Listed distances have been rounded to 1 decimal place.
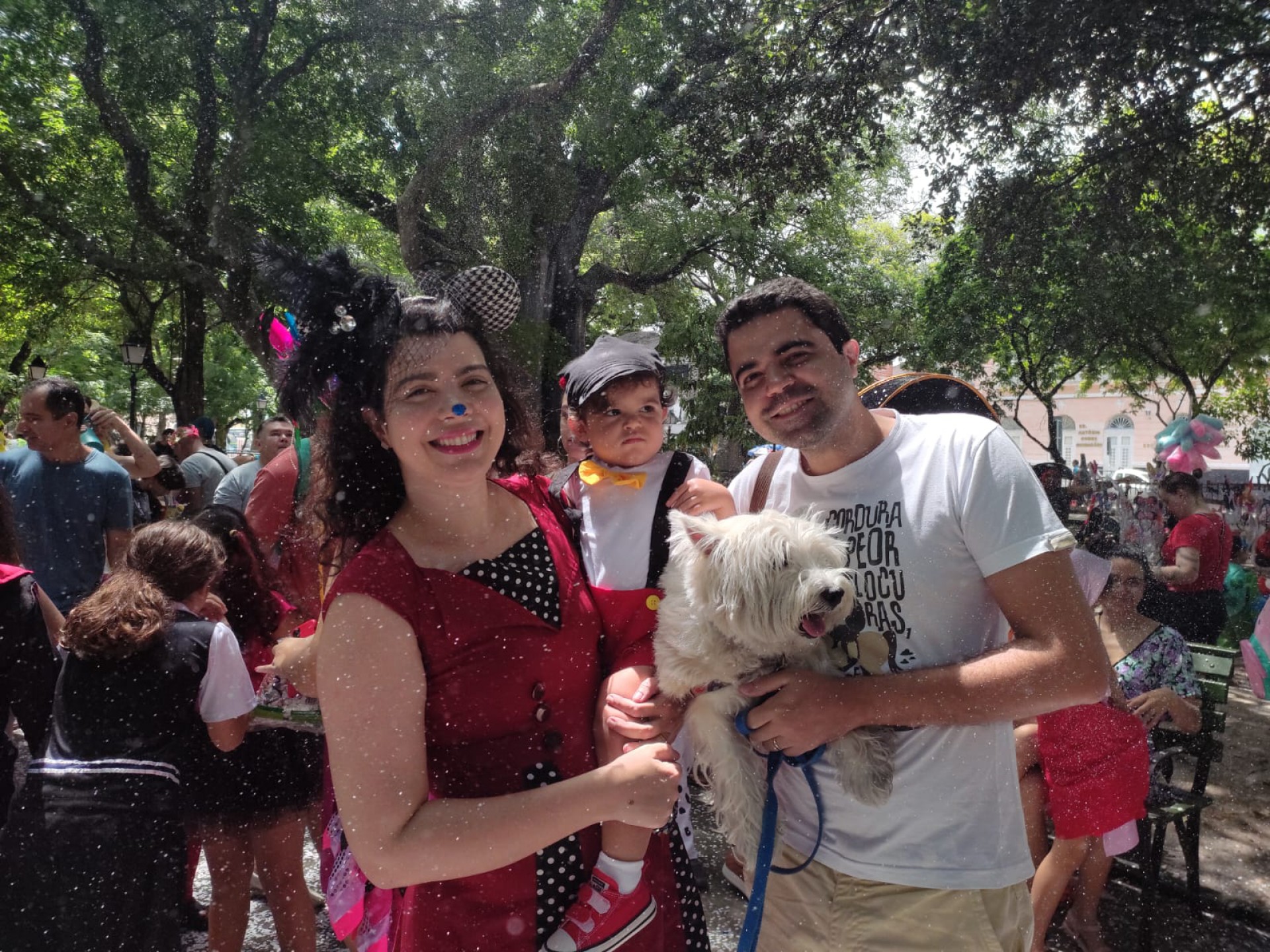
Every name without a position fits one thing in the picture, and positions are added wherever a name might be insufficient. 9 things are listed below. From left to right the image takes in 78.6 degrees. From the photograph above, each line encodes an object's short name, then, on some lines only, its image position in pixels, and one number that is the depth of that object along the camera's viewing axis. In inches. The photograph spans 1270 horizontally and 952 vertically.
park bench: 142.9
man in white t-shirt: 61.6
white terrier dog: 63.4
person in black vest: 95.3
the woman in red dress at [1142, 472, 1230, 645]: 258.2
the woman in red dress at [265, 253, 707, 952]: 53.2
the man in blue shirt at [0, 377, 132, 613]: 189.0
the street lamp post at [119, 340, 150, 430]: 542.6
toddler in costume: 61.9
